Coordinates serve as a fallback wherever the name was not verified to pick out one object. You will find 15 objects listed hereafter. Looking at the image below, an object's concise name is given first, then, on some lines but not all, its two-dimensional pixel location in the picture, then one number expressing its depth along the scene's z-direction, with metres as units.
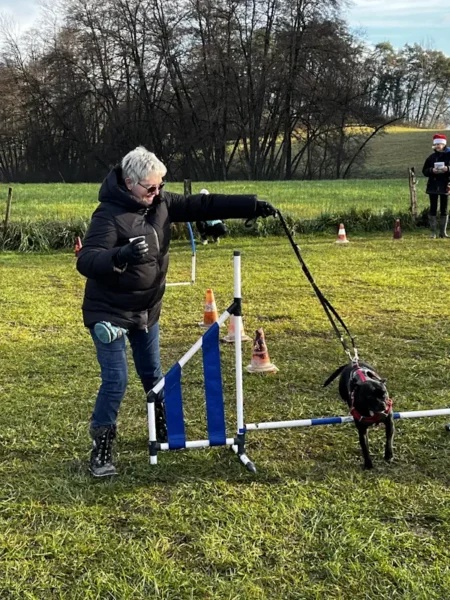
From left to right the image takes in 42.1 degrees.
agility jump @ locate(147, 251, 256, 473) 3.51
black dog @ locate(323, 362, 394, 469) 3.43
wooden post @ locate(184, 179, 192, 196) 14.33
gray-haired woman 3.18
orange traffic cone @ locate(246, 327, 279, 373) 5.18
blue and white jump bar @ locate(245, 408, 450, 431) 3.66
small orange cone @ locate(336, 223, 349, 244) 13.15
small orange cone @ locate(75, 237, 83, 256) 12.09
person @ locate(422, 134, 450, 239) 12.31
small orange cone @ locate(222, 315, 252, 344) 6.21
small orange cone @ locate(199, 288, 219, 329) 6.61
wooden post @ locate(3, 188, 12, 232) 13.31
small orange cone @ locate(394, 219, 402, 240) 13.45
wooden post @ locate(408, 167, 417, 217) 14.63
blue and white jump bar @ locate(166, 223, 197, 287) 8.74
